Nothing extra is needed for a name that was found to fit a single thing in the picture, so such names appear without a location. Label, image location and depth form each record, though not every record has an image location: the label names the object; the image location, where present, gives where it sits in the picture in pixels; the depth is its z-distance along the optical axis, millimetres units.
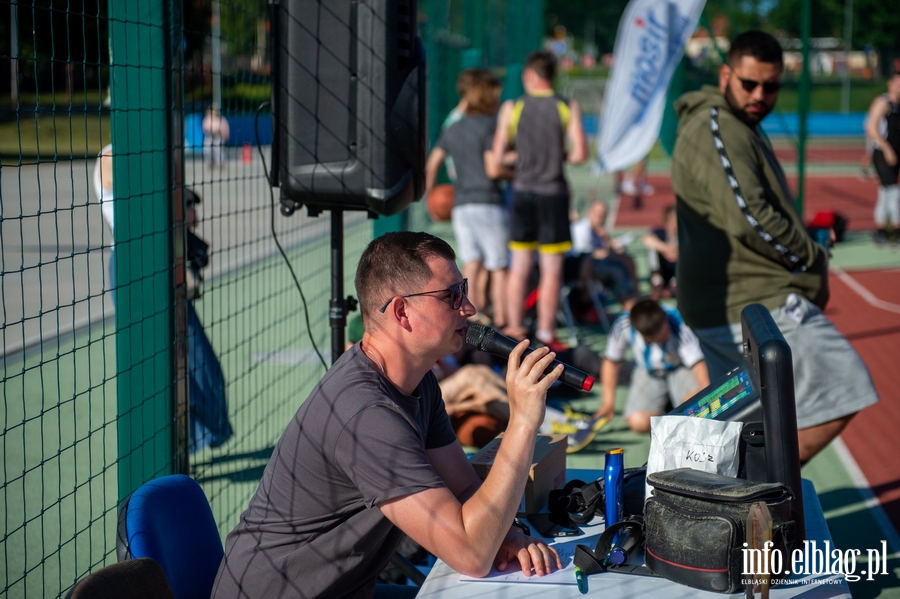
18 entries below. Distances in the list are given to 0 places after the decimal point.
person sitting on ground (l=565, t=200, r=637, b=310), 7648
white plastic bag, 2170
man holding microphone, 1996
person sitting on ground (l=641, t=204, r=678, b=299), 8109
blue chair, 2049
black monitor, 2029
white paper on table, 2074
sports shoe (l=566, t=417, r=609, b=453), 4875
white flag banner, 7438
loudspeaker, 2984
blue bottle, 2342
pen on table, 1995
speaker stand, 3369
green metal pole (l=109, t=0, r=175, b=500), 2996
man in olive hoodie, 3395
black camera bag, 1890
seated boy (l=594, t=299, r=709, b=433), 5117
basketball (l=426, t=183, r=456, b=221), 7754
